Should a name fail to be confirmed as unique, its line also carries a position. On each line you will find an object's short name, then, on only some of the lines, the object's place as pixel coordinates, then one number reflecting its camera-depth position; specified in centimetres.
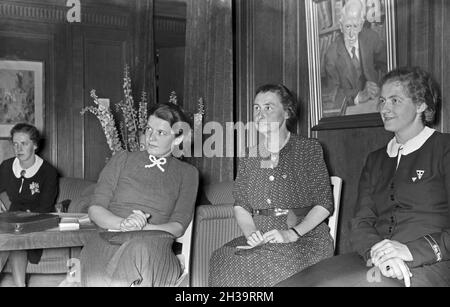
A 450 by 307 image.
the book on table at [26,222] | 270
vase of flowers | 412
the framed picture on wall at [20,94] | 526
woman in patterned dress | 264
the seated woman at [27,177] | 427
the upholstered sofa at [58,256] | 440
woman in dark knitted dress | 260
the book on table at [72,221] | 285
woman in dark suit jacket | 201
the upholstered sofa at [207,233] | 311
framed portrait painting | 297
